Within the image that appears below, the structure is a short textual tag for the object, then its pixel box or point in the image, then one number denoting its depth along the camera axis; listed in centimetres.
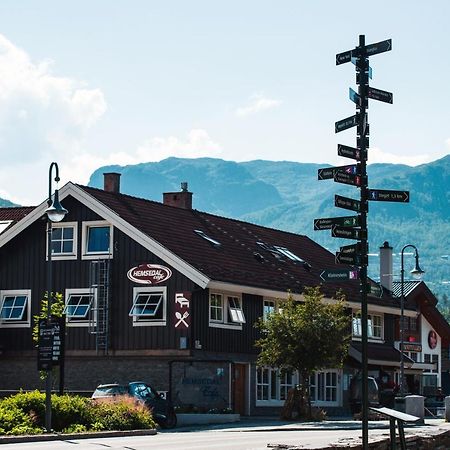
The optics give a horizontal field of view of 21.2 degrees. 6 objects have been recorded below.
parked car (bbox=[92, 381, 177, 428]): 3849
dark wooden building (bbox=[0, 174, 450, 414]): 4669
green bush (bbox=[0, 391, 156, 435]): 3059
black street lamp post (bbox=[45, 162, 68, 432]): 3072
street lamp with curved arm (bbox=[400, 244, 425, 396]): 5335
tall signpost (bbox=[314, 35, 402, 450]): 1953
